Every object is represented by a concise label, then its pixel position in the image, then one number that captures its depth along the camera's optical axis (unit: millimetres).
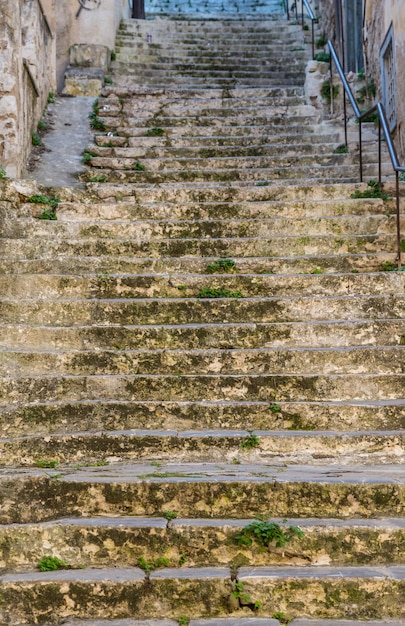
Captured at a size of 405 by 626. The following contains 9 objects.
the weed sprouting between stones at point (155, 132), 8680
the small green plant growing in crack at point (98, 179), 7562
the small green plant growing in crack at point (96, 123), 8852
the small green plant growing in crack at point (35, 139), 7994
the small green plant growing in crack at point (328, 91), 9562
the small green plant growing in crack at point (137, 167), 7891
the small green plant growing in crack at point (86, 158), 7957
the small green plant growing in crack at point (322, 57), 10505
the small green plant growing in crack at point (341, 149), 8156
